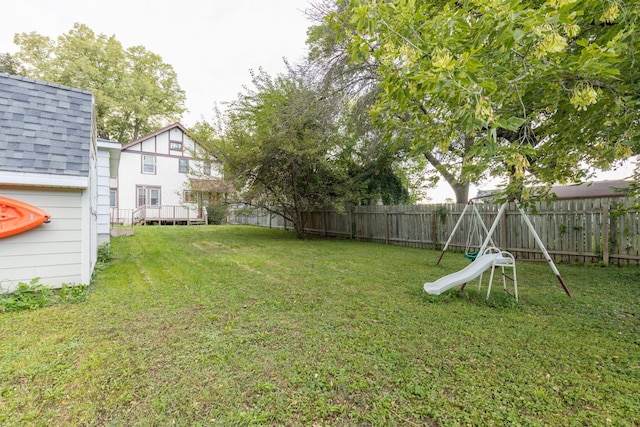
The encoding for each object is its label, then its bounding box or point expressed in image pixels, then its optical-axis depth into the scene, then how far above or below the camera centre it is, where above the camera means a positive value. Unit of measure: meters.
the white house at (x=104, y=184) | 7.57 +0.79
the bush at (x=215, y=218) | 19.34 -0.28
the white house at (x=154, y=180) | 18.34 +2.15
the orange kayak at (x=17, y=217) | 3.92 -0.06
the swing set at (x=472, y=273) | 4.06 -0.82
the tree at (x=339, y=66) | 7.78 +4.04
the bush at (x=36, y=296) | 3.72 -1.14
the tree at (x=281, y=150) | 9.77 +2.29
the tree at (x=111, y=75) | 21.23 +10.67
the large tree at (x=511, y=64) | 2.05 +1.23
